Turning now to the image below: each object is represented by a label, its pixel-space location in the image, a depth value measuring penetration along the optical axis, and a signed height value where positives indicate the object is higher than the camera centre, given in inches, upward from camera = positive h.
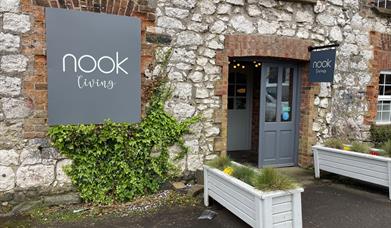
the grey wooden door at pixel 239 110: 284.2 -12.7
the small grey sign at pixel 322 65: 191.2 +22.7
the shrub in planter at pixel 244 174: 131.2 -35.5
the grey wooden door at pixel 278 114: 217.0 -12.6
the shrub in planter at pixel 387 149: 174.8 -30.2
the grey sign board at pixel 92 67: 148.3 +15.2
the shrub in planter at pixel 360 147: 185.7 -31.4
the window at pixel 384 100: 258.2 -0.9
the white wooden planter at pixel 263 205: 114.7 -44.7
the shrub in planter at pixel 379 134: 241.3 -29.1
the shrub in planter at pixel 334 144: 201.0 -31.9
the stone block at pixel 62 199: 153.2 -55.5
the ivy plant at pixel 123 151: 155.2 -30.9
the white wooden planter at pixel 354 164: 169.2 -41.7
